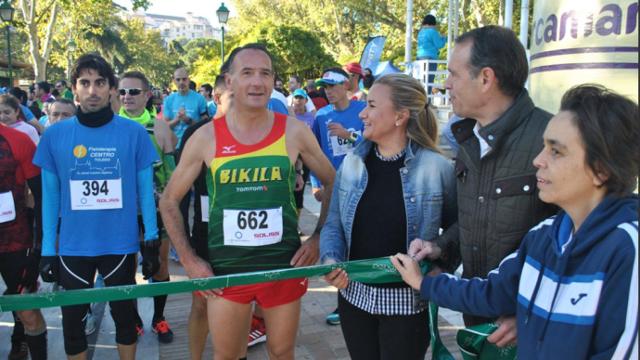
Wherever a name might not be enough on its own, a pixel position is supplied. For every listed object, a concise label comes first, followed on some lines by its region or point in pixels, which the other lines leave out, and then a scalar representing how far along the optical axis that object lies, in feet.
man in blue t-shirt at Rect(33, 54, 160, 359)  10.10
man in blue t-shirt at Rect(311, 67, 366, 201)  17.17
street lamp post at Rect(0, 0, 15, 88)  65.16
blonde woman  7.89
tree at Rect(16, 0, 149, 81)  80.69
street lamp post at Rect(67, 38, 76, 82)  125.80
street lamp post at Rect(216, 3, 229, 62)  60.13
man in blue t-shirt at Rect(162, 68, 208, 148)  26.89
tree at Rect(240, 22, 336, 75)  74.69
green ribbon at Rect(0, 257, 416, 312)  7.25
